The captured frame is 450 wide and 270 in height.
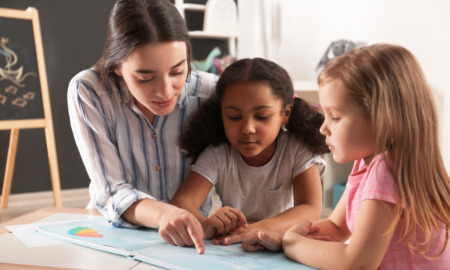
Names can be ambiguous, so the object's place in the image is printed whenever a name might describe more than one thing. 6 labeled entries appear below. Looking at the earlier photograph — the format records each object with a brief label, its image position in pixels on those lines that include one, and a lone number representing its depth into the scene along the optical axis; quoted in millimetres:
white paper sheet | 958
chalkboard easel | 3049
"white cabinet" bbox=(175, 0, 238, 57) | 3768
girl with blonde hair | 752
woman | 1088
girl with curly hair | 1153
